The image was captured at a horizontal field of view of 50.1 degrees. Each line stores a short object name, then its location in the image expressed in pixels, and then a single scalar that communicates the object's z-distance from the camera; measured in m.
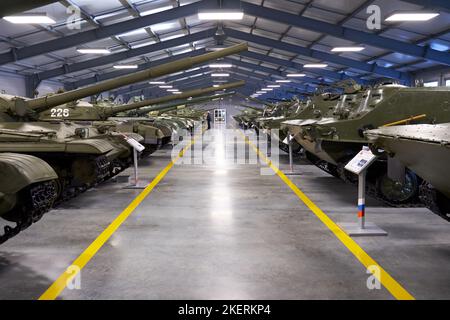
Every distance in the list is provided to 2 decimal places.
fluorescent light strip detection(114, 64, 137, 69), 26.78
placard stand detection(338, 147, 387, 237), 6.16
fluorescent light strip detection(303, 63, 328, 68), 27.05
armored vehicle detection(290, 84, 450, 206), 8.04
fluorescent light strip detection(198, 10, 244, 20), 15.42
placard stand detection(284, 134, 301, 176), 12.05
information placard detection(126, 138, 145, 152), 9.72
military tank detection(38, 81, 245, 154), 11.71
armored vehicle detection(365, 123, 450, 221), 4.42
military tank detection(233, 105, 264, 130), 32.79
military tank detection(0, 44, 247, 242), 7.43
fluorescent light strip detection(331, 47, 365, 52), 20.02
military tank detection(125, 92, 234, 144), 16.57
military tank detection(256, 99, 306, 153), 15.59
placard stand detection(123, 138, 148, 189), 9.76
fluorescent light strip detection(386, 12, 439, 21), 13.25
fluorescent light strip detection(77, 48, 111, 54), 20.44
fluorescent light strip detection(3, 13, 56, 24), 13.02
